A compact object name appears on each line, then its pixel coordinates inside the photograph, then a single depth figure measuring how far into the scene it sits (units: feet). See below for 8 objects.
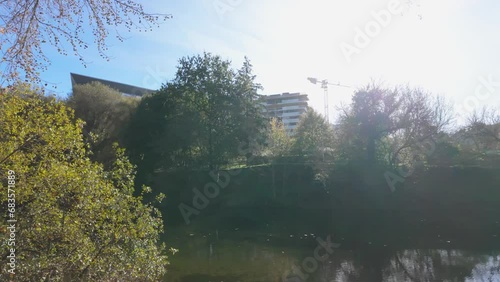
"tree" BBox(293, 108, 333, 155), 104.73
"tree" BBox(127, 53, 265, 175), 93.86
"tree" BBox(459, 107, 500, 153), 89.10
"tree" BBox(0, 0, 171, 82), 13.91
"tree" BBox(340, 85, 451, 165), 85.20
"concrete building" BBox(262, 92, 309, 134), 303.68
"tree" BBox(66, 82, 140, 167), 90.87
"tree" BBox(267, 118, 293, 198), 99.40
